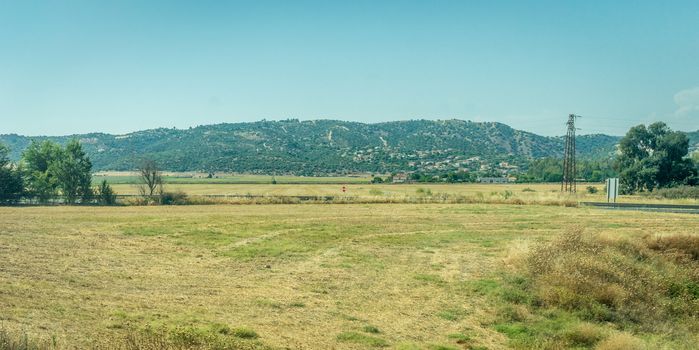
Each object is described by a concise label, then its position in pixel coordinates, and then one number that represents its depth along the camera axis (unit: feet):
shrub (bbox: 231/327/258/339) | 41.45
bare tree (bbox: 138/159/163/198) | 224.94
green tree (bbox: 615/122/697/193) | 272.51
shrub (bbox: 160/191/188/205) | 215.72
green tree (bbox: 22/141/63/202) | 225.97
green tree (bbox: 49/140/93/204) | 220.02
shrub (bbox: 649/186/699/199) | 231.44
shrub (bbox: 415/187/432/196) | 240.85
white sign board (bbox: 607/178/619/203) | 194.49
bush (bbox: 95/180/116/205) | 217.15
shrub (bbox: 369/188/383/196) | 244.22
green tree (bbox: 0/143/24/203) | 220.43
